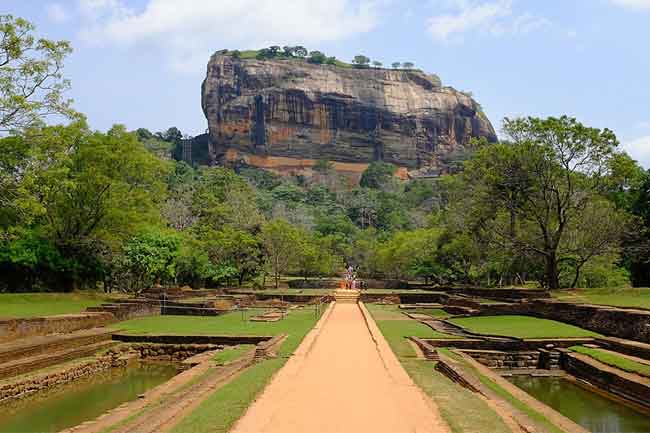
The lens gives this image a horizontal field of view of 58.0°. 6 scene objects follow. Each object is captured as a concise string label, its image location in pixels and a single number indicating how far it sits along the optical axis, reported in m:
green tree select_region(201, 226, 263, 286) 45.12
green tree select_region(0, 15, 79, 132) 21.39
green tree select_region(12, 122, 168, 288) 32.66
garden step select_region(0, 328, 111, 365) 15.69
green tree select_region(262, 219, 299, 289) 48.97
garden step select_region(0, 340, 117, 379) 14.54
